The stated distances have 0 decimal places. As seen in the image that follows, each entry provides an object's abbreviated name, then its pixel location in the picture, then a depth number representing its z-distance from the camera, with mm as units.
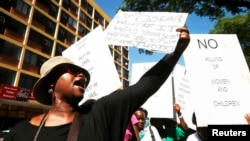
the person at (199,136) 1841
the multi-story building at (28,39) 13667
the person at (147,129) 2425
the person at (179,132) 2844
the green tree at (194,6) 5000
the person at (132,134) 1432
